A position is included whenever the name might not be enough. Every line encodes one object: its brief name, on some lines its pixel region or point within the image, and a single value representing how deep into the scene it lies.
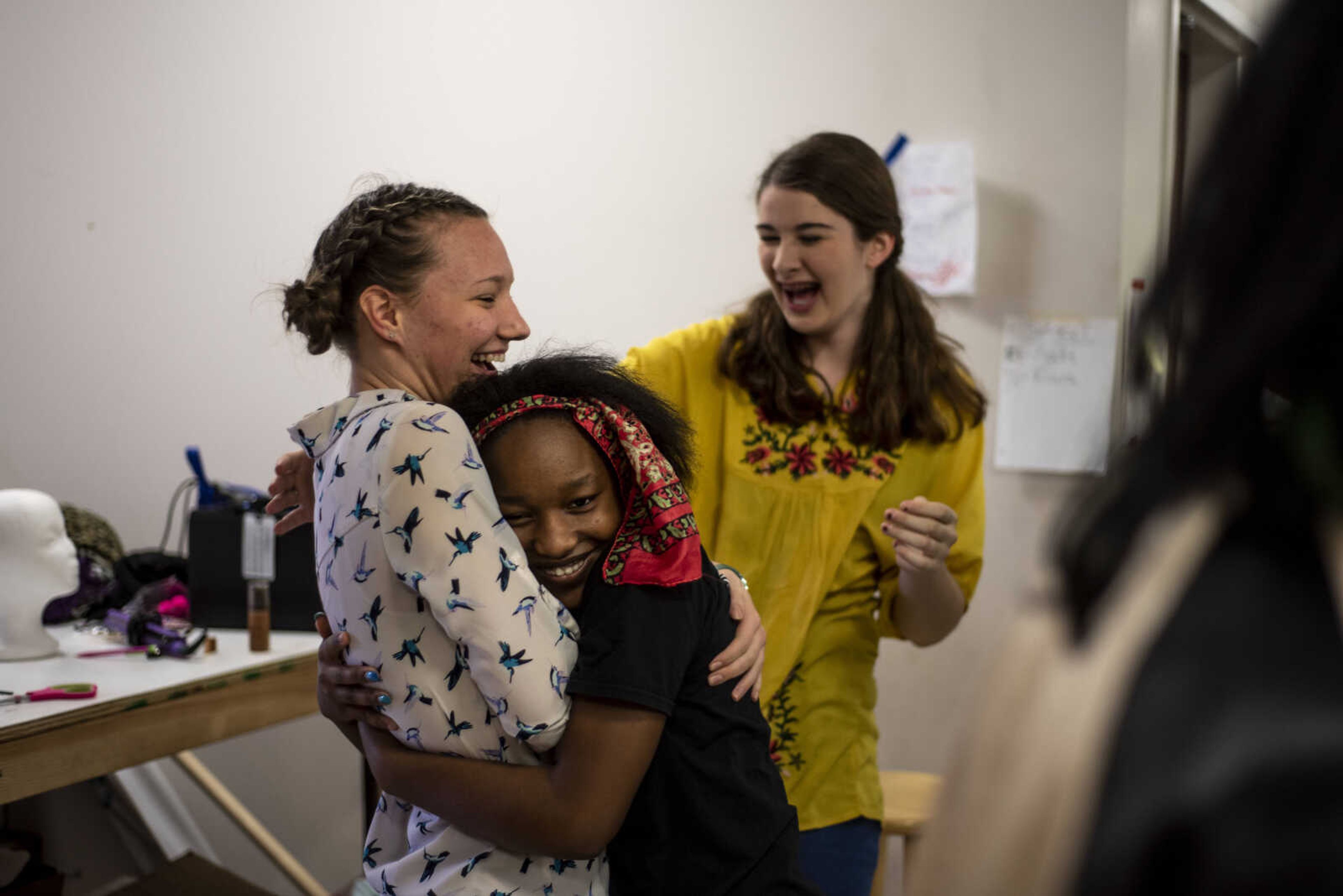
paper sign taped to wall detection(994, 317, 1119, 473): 2.52
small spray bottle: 2.11
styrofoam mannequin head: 1.83
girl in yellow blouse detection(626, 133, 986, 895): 1.61
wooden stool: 1.90
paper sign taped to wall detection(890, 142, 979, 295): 2.57
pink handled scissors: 1.62
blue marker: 2.59
